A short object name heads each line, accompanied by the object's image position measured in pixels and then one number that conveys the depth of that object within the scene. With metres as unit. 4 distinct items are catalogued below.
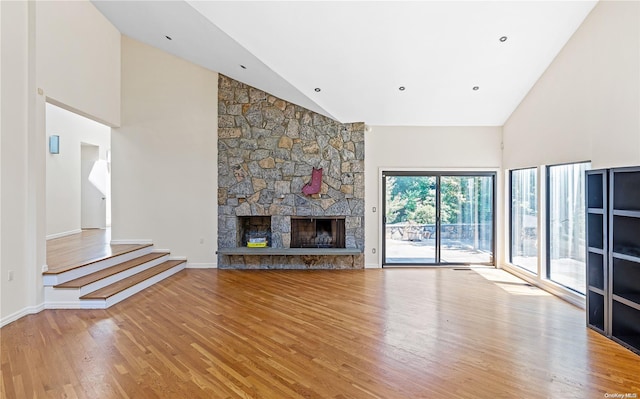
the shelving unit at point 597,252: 3.51
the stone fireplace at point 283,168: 6.70
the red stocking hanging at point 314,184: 6.54
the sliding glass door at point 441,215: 6.83
